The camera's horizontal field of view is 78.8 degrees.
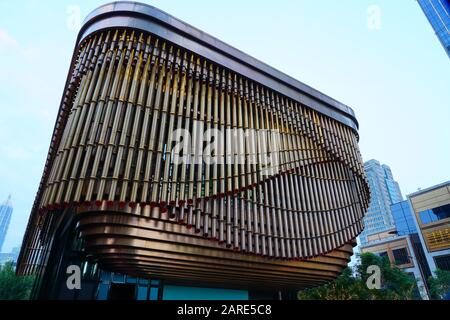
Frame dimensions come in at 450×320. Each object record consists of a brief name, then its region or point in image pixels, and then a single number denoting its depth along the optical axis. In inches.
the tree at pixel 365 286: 901.2
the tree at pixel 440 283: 1229.6
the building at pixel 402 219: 2288.4
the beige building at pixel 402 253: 1707.1
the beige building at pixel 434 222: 1519.4
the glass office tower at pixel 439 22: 1811.3
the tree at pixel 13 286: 717.3
